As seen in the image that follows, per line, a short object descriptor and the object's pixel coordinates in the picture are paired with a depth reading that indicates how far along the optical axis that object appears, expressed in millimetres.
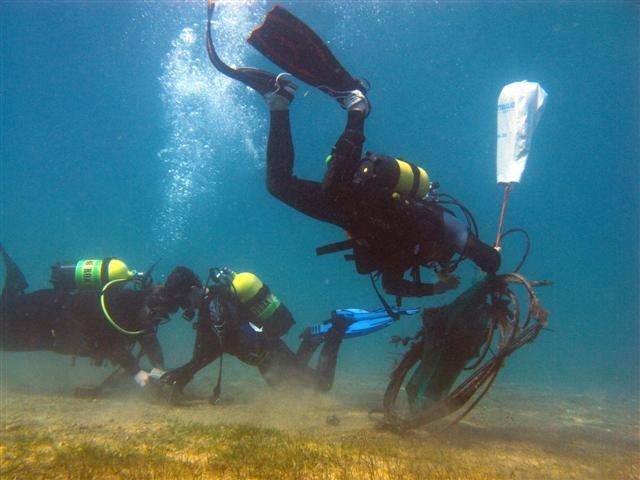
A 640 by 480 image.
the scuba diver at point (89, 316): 6406
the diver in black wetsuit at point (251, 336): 6309
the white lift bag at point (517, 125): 5293
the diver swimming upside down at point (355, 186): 4094
